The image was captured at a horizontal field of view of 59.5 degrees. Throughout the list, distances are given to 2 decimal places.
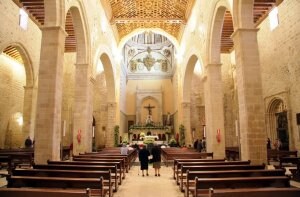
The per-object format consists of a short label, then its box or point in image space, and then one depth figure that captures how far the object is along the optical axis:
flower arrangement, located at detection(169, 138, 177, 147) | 24.70
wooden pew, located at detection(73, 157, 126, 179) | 9.75
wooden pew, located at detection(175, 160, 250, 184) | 8.28
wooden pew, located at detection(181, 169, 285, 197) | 6.33
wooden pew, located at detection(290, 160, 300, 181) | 9.45
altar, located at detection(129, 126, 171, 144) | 30.00
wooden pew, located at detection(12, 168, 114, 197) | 6.50
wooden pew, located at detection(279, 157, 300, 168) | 10.15
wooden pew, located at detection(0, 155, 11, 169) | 10.57
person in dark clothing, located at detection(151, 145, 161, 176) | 11.33
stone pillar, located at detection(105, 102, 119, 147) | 25.06
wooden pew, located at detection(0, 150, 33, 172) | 11.70
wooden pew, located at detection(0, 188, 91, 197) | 4.36
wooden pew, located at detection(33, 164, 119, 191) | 7.34
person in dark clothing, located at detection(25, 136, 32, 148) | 17.03
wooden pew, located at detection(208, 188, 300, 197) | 4.43
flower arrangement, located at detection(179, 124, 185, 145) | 24.44
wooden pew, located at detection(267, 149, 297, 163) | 13.52
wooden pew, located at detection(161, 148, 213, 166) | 13.46
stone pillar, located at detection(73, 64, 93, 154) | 15.15
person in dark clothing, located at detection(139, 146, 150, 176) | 11.27
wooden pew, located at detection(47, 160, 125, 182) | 8.36
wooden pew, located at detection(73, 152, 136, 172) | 10.81
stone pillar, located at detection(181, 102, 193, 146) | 24.77
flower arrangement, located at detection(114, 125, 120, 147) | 24.52
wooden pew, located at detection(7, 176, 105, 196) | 5.50
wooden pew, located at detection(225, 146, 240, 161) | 15.78
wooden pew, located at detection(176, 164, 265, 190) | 7.32
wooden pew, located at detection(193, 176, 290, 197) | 5.55
